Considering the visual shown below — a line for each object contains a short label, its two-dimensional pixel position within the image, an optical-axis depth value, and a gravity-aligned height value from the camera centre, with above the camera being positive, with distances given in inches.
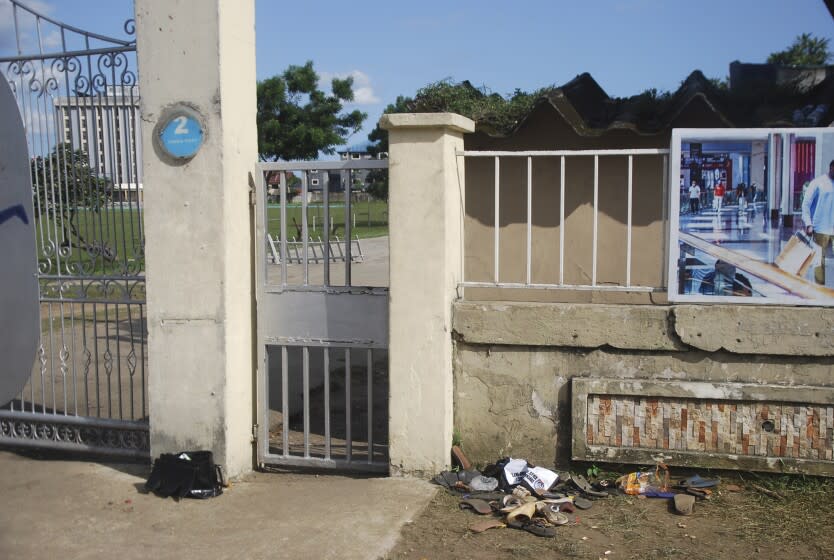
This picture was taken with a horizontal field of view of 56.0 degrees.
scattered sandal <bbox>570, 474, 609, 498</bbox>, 182.4 -61.5
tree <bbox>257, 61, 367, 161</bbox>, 1093.1 +155.9
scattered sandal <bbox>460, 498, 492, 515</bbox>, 175.5 -63.4
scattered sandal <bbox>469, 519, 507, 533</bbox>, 167.0 -64.7
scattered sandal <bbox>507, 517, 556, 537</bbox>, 163.8 -64.1
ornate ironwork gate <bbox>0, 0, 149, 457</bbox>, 218.2 +8.2
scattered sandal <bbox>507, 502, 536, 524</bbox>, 169.3 -62.4
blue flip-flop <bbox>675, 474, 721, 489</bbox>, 181.3 -60.1
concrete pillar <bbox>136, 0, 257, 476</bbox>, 193.0 +0.1
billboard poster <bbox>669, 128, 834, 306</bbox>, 178.9 +1.5
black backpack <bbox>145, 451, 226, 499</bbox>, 189.9 -61.2
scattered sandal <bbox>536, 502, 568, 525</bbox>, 169.5 -63.3
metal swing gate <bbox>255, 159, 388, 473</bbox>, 201.6 -23.8
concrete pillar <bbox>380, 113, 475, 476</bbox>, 189.6 -14.9
